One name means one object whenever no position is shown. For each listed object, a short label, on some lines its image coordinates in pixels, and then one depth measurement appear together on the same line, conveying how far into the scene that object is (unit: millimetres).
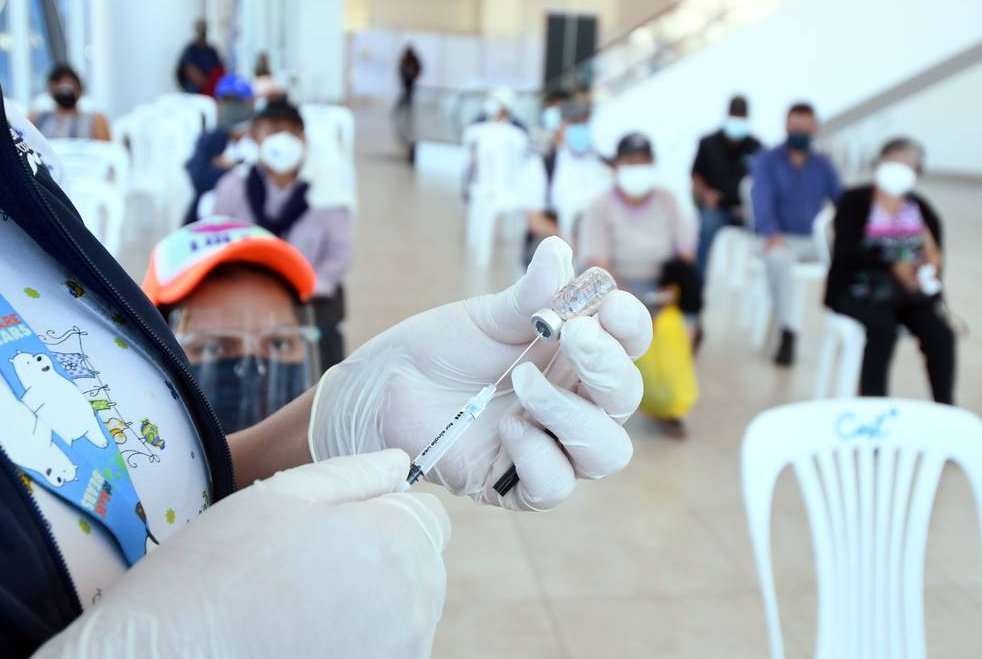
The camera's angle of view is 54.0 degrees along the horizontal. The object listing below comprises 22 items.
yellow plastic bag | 3277
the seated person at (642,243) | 3545
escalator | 7069
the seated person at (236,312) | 1665
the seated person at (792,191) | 4449
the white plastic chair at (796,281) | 4133
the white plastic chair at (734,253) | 5098
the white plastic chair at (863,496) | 1474
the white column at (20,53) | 6383
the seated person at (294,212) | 2893
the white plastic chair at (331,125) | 6864
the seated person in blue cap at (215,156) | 3571
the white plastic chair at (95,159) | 4340
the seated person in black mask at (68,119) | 5008
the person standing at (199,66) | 9125
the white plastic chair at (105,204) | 3590
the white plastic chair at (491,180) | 5945
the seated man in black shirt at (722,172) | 5117
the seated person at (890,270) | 3320
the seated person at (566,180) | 4902
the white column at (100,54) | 8500
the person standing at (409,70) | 12938
